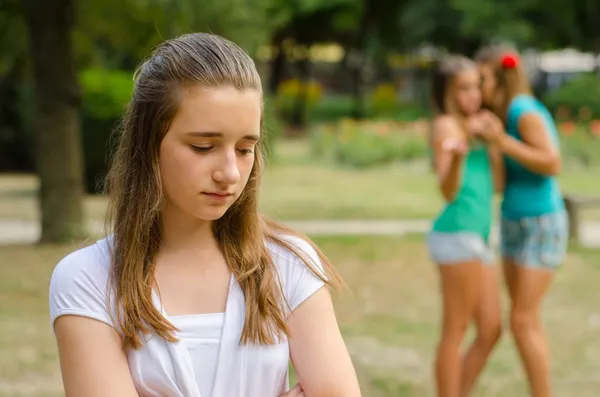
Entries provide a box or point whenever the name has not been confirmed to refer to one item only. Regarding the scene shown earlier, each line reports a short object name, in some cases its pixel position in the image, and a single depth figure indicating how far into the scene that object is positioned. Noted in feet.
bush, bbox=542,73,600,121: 103.03
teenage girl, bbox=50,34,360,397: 6.57
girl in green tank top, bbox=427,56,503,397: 16.70
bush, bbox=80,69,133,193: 57.98
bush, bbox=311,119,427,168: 74.23
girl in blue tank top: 16.93
